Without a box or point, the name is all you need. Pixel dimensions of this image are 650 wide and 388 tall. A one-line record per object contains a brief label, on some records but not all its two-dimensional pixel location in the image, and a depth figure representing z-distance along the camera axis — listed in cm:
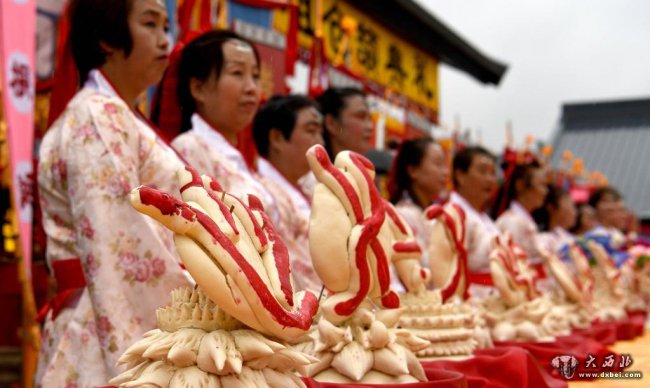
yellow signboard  631
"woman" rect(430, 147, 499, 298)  323
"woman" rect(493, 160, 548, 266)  398
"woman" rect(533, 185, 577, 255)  508
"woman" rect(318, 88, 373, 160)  253
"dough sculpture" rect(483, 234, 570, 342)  203
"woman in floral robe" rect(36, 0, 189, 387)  139
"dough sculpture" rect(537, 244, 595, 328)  273
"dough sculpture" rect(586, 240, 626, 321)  355
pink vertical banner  241
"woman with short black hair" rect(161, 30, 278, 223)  188
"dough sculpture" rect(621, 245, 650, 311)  431
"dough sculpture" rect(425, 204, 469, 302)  181
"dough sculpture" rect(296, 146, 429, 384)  117
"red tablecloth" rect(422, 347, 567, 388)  141
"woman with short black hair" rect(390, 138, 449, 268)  306
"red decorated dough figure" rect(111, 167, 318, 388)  87
